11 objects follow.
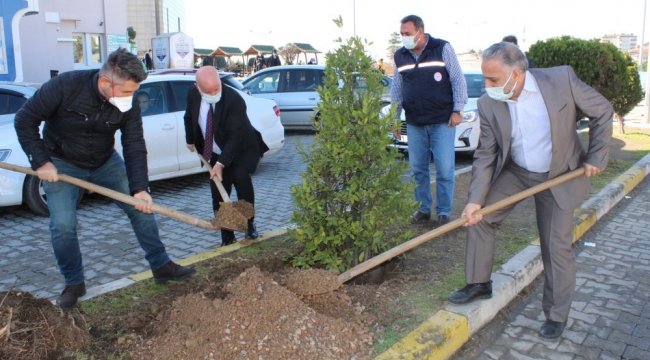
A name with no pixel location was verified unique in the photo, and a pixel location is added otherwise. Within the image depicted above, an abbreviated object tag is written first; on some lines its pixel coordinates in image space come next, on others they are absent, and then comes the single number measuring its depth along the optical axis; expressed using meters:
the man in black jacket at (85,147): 3.62
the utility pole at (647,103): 14.77
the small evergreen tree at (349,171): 3.99
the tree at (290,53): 40.83
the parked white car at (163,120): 7.44
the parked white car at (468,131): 9.82
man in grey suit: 3.44
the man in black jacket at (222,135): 4.97
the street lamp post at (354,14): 32.92
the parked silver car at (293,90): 13.40
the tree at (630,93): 11.35
